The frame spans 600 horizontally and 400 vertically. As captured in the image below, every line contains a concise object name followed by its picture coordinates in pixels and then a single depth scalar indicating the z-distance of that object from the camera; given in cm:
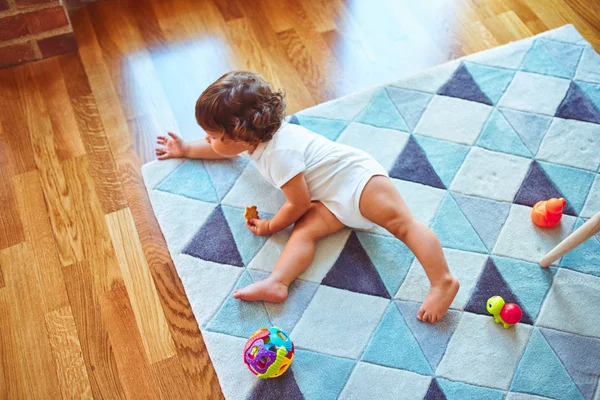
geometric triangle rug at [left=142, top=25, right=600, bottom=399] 107
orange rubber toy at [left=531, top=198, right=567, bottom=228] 119
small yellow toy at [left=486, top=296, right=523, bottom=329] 108
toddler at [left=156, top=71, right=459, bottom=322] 106
